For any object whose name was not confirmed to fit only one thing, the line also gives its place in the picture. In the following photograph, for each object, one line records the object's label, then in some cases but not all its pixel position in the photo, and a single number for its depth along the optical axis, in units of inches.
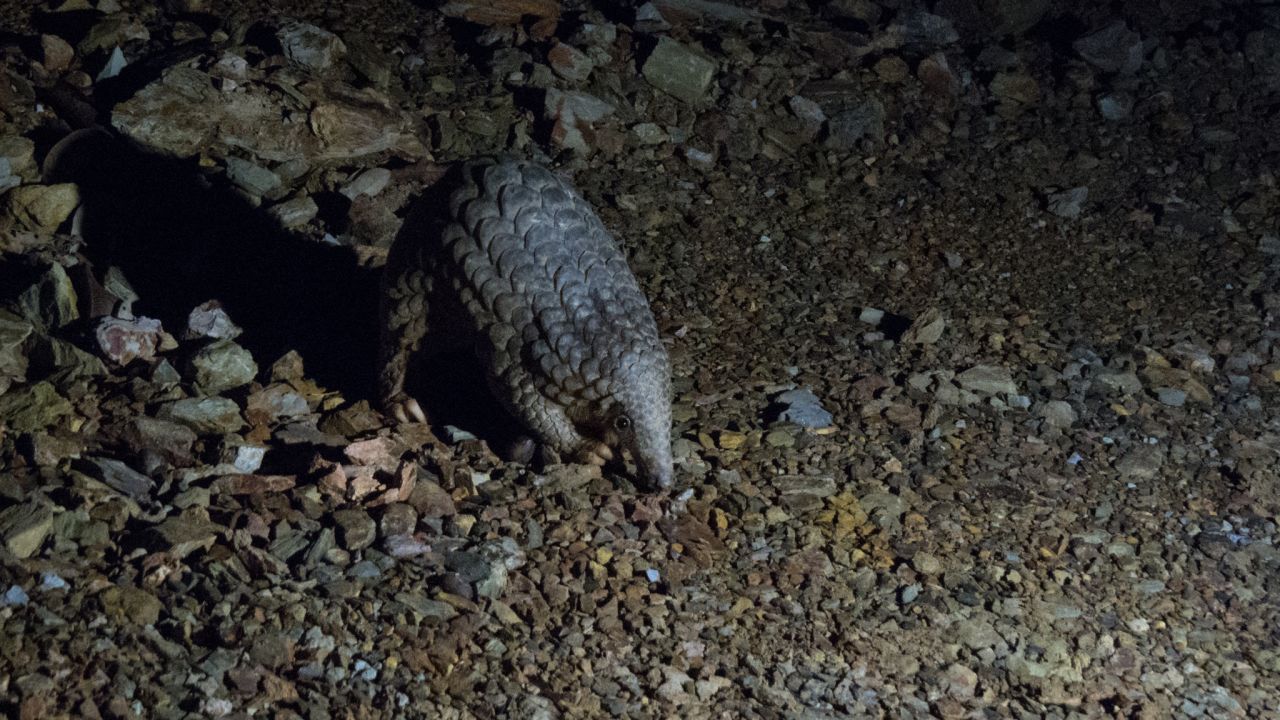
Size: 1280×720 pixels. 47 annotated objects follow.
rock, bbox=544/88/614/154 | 214.5
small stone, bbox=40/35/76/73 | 203.3
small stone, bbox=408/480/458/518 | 144.5
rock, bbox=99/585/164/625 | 123.3
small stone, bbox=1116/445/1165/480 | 168.2
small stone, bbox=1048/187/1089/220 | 219.1
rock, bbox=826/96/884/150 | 228.1
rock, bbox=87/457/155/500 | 138.9
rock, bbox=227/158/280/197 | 192.7
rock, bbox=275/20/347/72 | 213.3
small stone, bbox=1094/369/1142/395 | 182.9
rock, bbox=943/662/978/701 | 134.7
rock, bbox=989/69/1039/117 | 241.6
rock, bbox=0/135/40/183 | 184.9
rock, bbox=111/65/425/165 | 195.9
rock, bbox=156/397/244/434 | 150.9
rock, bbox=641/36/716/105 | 227.5
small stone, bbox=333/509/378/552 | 138.4
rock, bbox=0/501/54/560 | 127.2
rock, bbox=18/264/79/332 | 163.0
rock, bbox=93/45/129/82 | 203.5
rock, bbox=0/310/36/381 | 153.8
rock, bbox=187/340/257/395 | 157.2
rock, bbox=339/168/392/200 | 194.9
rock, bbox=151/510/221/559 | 131.3
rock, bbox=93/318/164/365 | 159.0
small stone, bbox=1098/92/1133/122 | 240.7
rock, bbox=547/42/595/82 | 224.2
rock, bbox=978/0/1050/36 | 253.0
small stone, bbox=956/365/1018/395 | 180.1
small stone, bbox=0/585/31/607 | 122.5
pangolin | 145.5
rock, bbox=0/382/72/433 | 146.0
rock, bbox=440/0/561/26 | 233.9
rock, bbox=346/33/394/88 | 217.8
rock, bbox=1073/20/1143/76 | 248.4
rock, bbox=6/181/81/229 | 180.1
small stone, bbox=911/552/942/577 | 149.9
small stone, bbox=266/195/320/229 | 188.2
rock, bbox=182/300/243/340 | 165.8
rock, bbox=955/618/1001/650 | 140.9
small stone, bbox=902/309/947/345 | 187.0
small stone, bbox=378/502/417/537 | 140.6
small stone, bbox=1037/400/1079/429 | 175.9
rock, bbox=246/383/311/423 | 155.5
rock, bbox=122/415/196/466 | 146.3
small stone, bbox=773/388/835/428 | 169.8
